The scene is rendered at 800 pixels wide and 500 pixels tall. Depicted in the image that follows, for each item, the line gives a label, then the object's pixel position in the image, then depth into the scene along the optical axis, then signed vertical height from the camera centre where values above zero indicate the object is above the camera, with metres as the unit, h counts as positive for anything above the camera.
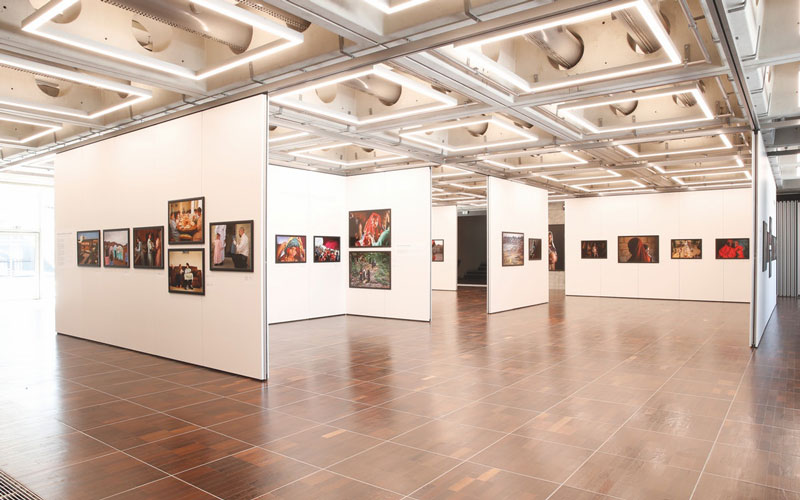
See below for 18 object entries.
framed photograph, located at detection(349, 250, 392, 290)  18.02 -0.66
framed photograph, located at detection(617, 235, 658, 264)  25.33 -0.02
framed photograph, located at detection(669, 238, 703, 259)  24.27 -0.03
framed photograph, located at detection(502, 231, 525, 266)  20.64 +0.03
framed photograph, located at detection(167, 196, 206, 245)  10.45 +0.64
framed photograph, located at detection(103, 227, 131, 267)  12.17 +0.13
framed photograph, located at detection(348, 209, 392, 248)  17.95 +0.80
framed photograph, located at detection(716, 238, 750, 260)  23.39 +0.00
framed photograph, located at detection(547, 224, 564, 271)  31.55 +0.14
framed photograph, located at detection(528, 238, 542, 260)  22.53 +0.05
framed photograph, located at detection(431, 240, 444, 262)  30.81 -0.01
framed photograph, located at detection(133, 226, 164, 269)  11.26 +0.12
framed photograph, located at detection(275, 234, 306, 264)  16.48 +0.08
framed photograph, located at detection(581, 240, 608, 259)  26.69 +0.00
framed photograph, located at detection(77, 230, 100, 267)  13.13 +0.12
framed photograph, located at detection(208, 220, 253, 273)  9.55 +0.11
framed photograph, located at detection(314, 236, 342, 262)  17.83 +0.08
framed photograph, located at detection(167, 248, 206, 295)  10.43 -0.37
